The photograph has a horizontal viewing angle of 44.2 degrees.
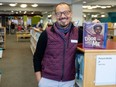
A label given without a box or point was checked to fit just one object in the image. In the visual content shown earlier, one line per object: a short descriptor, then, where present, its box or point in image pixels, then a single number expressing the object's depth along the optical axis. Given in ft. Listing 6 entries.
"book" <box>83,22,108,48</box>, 4.43
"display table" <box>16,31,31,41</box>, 36.91
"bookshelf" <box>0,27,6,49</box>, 24.96
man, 4.59
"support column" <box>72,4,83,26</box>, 28.90
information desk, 4.46
